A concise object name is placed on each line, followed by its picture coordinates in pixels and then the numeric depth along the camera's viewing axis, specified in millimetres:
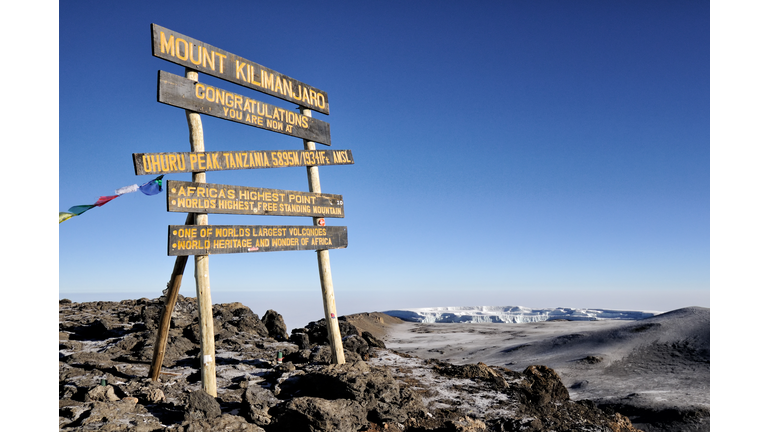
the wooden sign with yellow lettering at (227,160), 5680
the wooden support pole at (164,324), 6703
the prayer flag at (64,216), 5888
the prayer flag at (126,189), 6223
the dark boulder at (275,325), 12422
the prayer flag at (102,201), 6082
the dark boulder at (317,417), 4969
